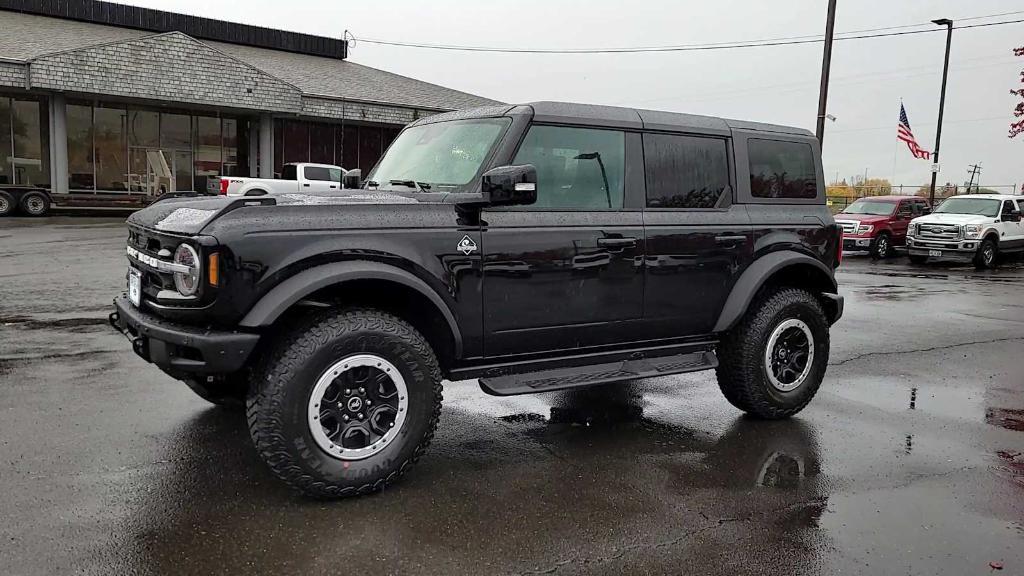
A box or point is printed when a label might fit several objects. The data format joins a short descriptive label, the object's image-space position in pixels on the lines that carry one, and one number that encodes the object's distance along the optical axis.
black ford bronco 3.68
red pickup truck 21.20
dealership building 27.38
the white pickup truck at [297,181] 22.44
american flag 27.61
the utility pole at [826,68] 19.66
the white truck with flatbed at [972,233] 19.50
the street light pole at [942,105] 29.02
